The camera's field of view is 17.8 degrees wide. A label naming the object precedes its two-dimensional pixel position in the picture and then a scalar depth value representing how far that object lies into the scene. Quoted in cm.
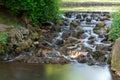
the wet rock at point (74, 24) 1718
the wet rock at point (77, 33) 1595
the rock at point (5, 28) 1492
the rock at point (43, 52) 1429
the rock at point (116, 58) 1257
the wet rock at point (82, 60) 1380
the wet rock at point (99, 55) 1377
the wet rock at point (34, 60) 1381
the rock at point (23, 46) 1438
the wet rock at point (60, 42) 1534
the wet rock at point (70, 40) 1518
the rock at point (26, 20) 1622
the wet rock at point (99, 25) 1669
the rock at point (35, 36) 1553
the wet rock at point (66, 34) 1601
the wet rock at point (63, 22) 1748
